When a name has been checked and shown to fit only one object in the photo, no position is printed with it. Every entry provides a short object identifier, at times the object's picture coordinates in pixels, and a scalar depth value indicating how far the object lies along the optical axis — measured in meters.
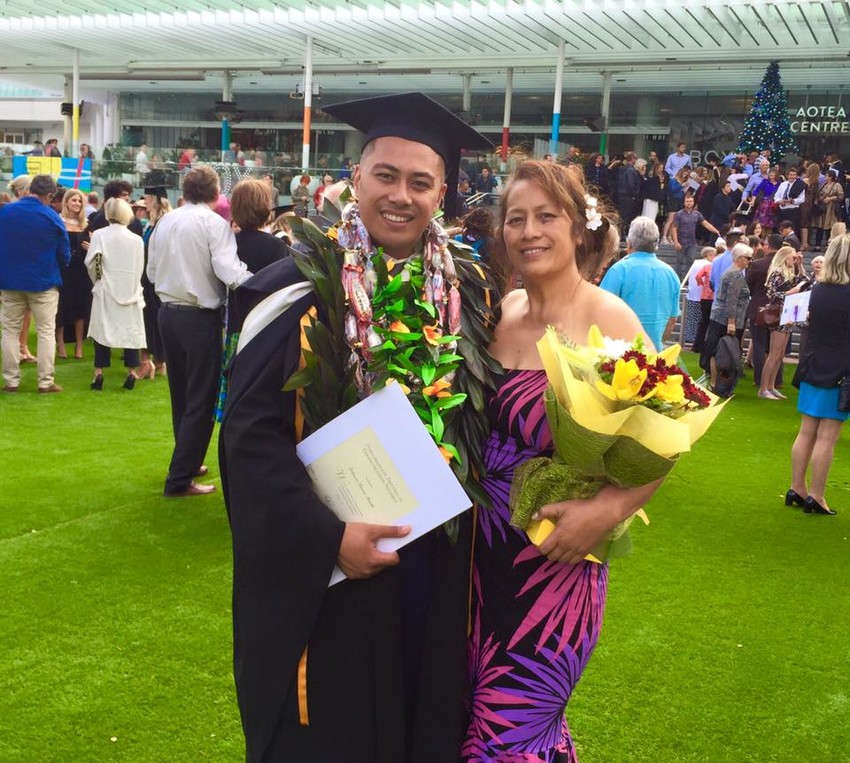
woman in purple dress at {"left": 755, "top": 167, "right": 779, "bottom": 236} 15.61
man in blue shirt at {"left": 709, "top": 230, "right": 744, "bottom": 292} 11.11
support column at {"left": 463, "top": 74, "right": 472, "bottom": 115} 27.17
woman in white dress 8.08
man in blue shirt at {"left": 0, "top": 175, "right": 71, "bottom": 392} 7.96
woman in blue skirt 5.80
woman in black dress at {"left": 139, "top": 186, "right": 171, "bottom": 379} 8.59
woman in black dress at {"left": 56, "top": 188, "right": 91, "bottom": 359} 9.58
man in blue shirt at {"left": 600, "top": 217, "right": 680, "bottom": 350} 6.42
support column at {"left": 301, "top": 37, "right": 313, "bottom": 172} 22.48
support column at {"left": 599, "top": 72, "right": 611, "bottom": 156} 24.72
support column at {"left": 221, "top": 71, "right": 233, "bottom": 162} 30.20
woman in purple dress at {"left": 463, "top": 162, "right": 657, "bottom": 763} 2.15
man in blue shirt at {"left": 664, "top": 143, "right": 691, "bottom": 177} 19.17
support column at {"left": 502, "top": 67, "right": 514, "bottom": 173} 24.69
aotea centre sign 23.88
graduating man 2.02
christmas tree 18.00
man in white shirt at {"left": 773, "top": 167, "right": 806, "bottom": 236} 15.49
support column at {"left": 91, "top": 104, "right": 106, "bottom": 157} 36.62
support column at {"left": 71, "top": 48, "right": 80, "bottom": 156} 27.12
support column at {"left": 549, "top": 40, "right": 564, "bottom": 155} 21.33
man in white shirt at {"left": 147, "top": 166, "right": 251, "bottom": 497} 5.30
